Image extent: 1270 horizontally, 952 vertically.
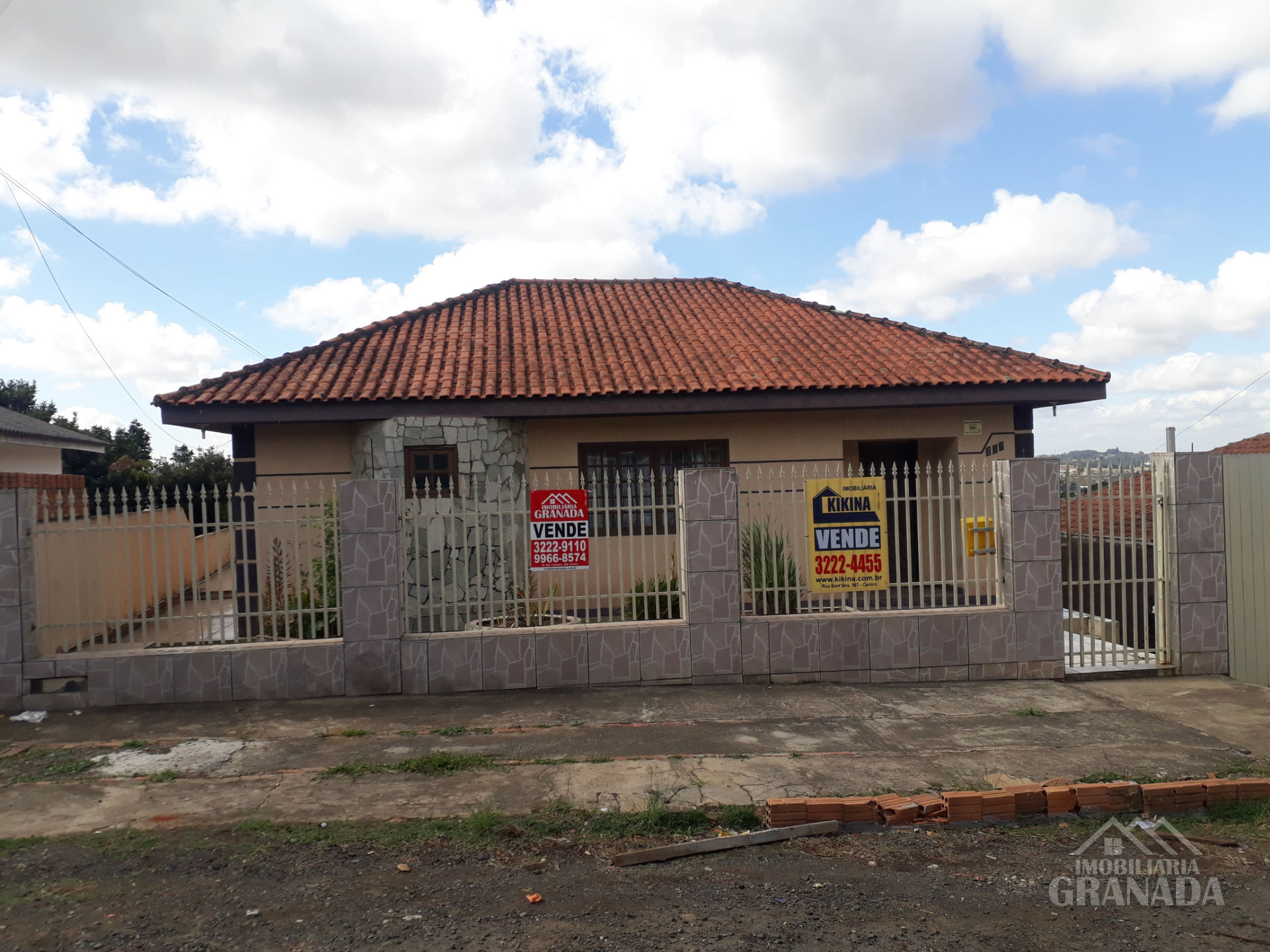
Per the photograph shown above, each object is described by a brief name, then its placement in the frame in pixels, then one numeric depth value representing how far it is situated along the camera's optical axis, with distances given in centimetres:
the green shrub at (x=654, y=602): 779
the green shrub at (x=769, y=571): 791
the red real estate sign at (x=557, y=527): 783
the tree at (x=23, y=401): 3175
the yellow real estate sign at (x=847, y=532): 800
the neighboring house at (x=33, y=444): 1669
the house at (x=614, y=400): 1066
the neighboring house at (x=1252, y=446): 2508
